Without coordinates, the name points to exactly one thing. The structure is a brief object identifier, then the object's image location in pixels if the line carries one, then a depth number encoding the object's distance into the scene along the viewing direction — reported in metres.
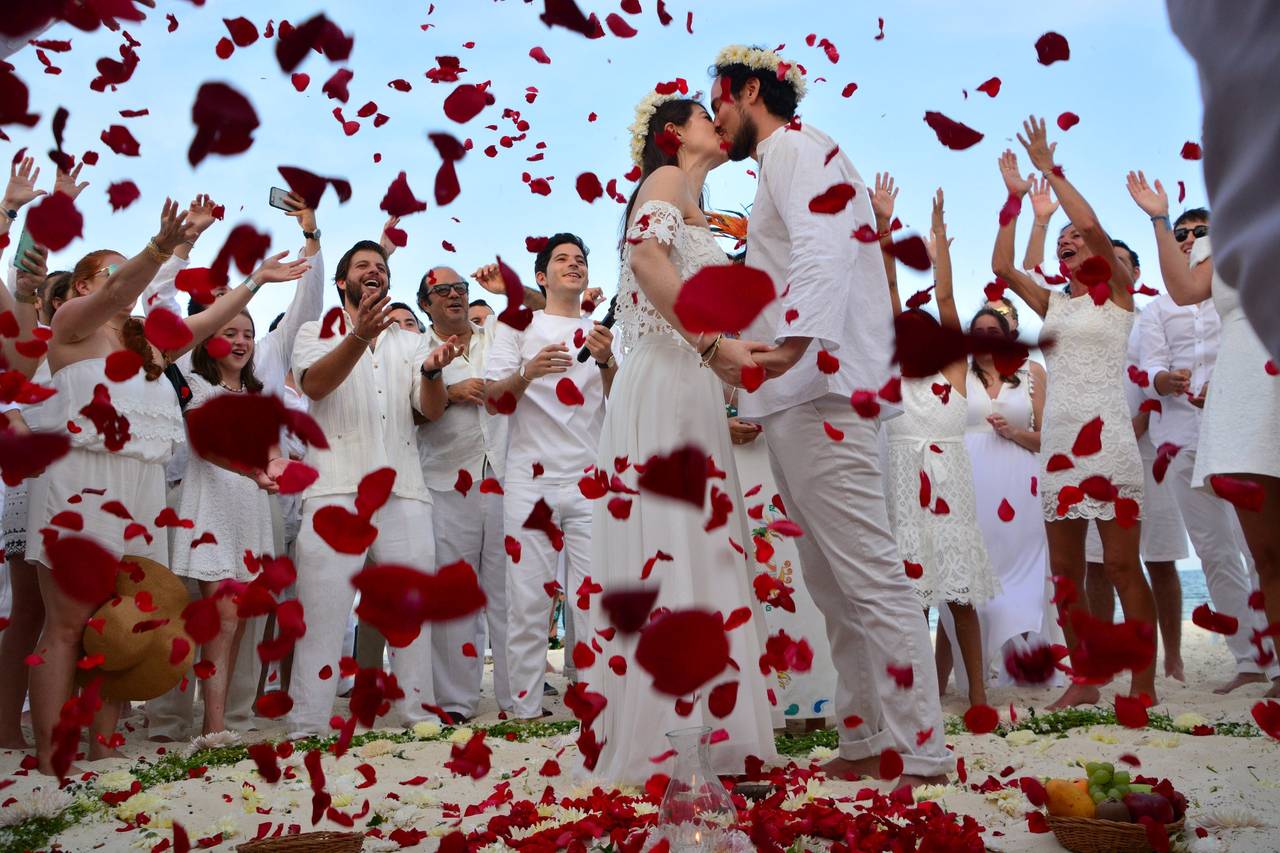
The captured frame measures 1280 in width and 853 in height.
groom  3.36
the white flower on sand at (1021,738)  4.11
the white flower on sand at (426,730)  4.79
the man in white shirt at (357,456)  5.12
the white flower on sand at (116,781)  3.81
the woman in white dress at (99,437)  4.07
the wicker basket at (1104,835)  2.49
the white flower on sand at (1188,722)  4.16
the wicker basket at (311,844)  2.63
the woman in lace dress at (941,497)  5.39
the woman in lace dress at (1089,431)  4.76
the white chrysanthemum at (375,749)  4.38
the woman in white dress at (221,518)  5.00
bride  3.56
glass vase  2.38
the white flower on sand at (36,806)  3.19
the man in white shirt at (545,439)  5.53
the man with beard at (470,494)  6.07
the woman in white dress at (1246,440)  3.44
